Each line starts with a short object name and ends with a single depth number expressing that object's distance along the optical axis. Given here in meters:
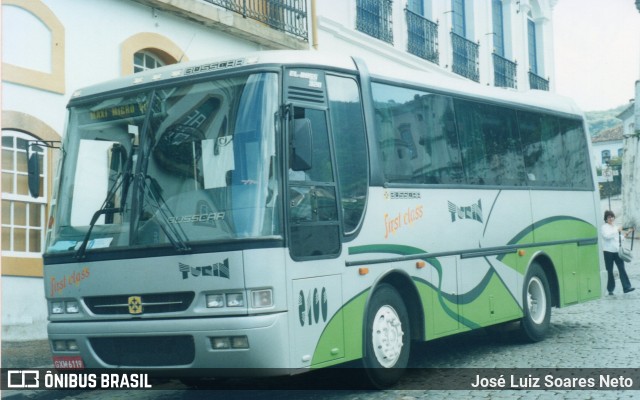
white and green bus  7.18
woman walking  18.12
